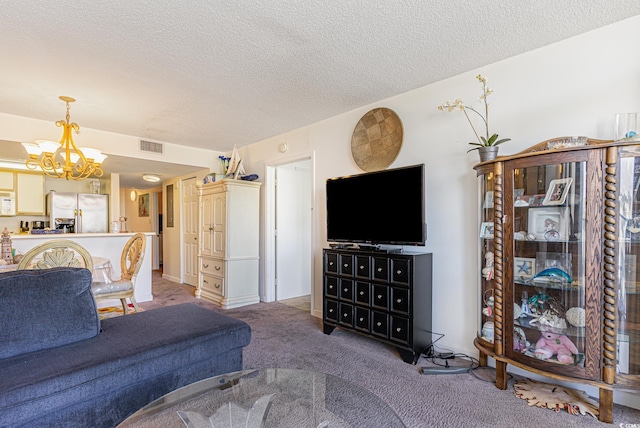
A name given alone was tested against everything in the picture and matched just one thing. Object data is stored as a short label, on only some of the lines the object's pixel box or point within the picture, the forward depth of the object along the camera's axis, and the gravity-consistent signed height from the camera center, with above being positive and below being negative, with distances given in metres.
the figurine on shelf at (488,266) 2.35 -0.43
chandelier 3.20 +0.59
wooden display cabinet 1.80 -0.35
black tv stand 2.63 -0.81
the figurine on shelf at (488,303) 2.35 -0.71
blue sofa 1.36 -0.74
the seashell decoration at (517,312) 2.16 -0.71
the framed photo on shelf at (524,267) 2.14 -0.40
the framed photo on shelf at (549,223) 2.02 -0.09
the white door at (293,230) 4.86 -0.33
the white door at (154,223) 8.30 -0.38
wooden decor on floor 1.93 -1.23
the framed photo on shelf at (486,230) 2.36 -0.16
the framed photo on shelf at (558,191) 1.98 +0.12
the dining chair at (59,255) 2.85 -0.43
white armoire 4.52 -0.50
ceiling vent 4.64 +0.94
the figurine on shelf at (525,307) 2.15 -0.67
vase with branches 2.39 +0.81
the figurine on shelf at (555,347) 1.93 -0.87
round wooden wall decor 3.19 +0.74
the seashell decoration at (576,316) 1.90 -0.66
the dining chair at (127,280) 3.28 -0.78
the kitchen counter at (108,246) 4.03 -0.52
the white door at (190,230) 5.88 -0.39
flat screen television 2.71 +0.01
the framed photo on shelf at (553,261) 2.00 -0.34
